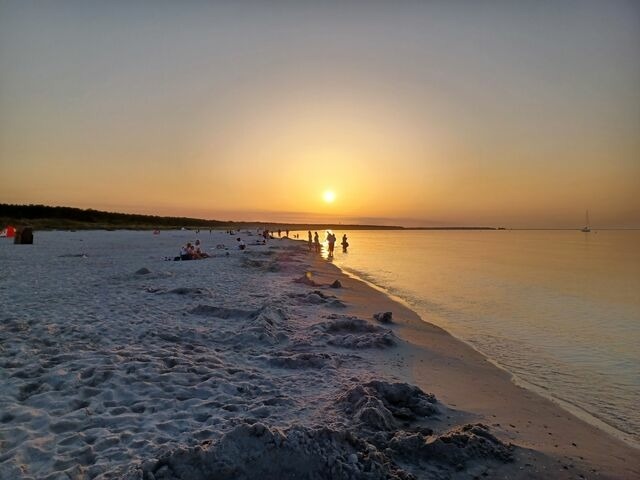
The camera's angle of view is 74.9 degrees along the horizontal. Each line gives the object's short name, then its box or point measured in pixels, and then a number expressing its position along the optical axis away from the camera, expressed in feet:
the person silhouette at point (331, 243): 149.28
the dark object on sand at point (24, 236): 115.14
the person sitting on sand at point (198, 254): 90.17
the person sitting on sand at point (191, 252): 87.52
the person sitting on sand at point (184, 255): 86.02
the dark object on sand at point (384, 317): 40.59
